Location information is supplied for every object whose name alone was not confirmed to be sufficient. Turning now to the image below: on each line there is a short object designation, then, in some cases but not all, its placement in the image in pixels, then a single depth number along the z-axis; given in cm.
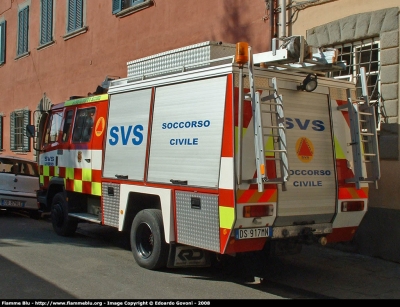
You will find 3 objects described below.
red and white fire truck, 580
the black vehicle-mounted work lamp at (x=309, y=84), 627
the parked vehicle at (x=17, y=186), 1203
